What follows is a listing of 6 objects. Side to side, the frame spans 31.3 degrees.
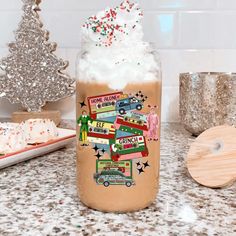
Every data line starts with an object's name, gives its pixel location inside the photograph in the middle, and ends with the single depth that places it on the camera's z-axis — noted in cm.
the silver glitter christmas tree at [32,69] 106
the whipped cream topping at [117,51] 50
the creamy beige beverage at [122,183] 51
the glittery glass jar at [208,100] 89
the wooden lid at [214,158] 62
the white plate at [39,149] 71
